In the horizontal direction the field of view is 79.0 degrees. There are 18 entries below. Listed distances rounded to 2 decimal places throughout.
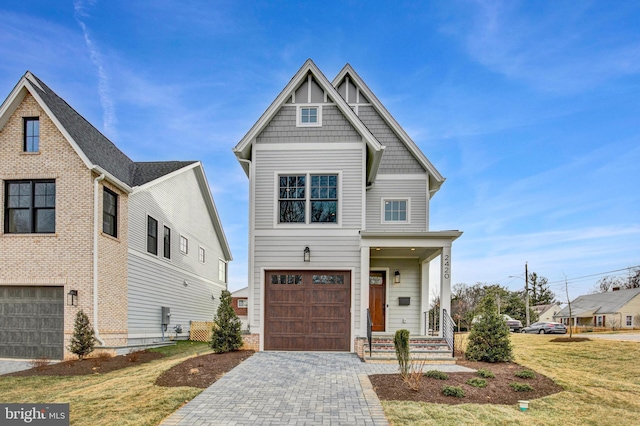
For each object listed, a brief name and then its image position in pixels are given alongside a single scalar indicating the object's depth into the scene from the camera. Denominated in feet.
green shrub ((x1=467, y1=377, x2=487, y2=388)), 24.91
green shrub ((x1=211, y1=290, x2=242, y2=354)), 36.91
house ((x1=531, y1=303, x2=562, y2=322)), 170.50
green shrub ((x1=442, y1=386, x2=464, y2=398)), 22.86
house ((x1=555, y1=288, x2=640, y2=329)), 124.57
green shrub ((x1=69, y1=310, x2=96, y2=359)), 37.78
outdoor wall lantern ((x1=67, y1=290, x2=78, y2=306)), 39.96
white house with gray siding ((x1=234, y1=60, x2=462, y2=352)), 39.68
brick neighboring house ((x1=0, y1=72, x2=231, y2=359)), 40.32
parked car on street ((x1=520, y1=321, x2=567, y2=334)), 106.63
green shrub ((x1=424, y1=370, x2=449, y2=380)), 26.48
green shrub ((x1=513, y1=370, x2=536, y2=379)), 27.85
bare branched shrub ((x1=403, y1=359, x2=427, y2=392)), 23.66
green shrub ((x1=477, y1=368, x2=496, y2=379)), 27.22
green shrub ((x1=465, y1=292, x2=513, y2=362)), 33.68
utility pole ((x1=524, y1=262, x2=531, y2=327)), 128.51
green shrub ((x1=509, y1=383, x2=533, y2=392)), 24.88
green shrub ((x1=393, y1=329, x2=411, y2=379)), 25.80
